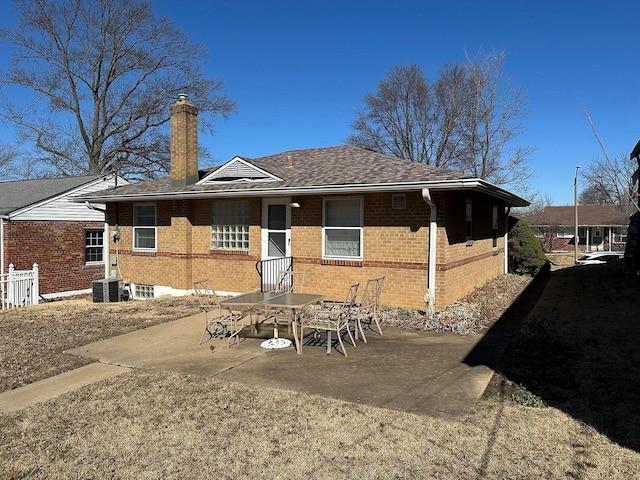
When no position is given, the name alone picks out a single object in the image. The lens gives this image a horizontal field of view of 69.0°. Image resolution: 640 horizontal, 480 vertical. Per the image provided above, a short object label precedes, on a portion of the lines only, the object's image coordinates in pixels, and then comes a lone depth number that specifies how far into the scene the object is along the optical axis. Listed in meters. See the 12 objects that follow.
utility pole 28.30
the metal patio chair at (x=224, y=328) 7.59
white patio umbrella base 7.24
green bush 17.27
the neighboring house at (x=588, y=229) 40.75
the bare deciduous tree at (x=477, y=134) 26.70
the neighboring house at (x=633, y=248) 14.98
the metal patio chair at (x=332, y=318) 6.79
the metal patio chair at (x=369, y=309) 7.57
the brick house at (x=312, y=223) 9.60
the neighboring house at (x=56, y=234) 16.38
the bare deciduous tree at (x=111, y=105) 29.39
